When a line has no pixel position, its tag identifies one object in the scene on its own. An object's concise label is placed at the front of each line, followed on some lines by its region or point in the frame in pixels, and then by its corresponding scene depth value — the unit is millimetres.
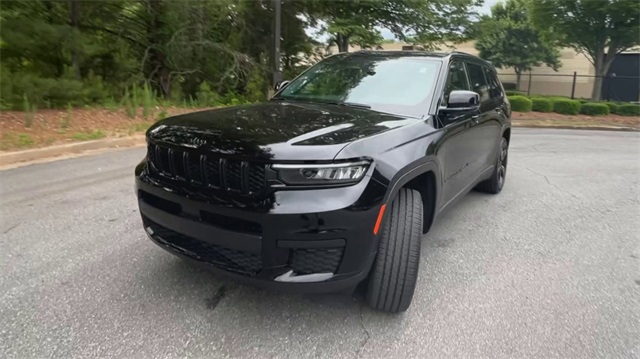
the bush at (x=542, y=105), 16719
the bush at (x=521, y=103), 16500
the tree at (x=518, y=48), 27453
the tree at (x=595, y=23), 16200
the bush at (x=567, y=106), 16453
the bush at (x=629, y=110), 16766
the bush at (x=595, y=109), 16547
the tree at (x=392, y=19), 15594
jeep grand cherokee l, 2271
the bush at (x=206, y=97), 12689
